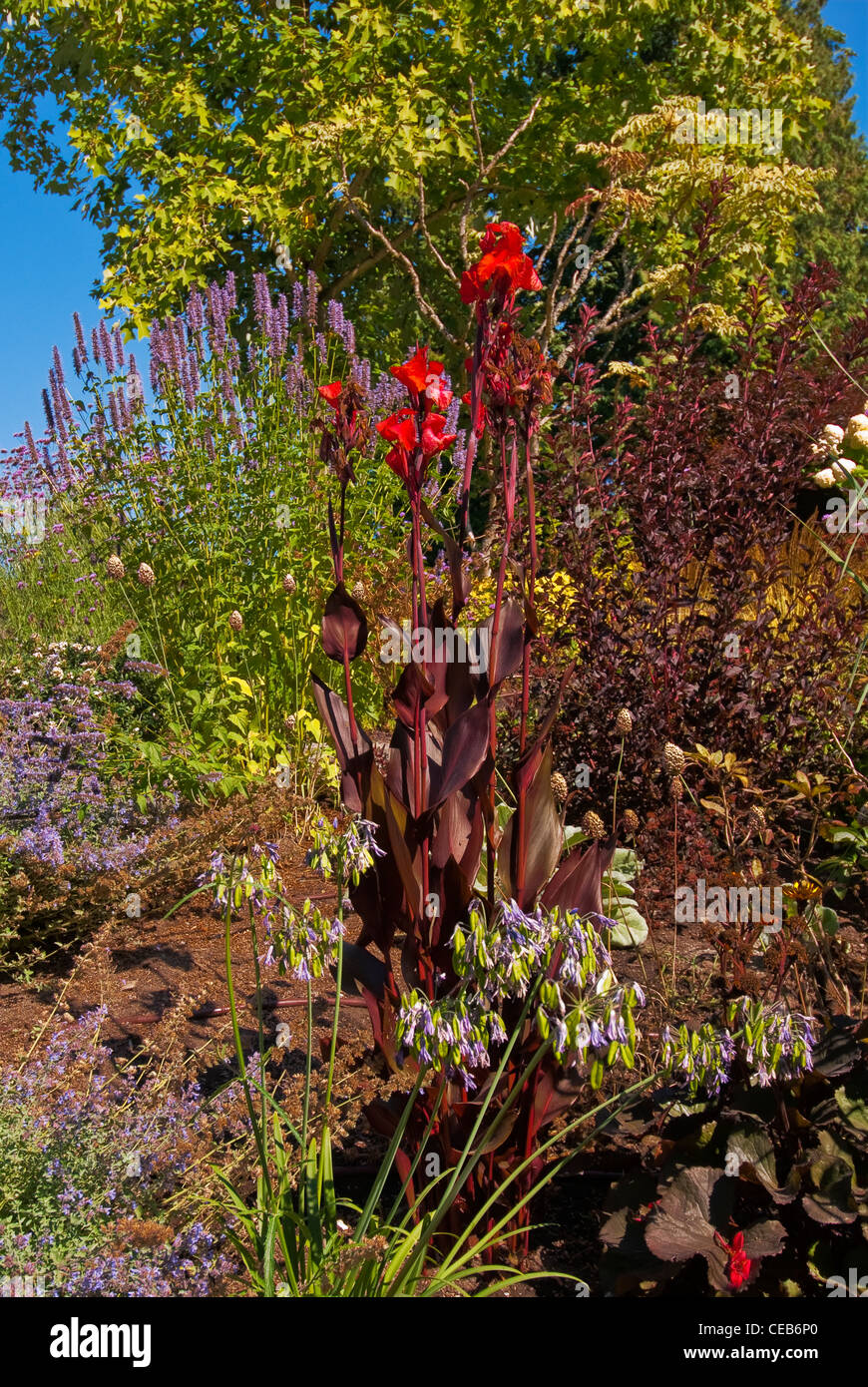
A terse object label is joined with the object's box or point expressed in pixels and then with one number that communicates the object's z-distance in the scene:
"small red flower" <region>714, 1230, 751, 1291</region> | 1.50
